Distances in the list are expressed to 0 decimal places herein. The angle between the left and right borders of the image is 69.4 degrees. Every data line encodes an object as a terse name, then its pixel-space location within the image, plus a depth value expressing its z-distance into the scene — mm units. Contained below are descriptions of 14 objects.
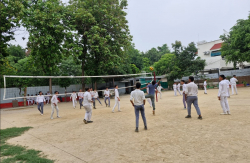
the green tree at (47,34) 16406
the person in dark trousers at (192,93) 7781
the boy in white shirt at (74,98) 17780
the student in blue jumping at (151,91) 9523
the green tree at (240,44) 22391
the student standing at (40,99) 13885
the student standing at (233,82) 16734
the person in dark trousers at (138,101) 6691
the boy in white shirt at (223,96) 8234
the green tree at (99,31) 20250
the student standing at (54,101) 11345
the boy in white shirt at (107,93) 15266
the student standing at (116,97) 12070
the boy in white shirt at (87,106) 8963
